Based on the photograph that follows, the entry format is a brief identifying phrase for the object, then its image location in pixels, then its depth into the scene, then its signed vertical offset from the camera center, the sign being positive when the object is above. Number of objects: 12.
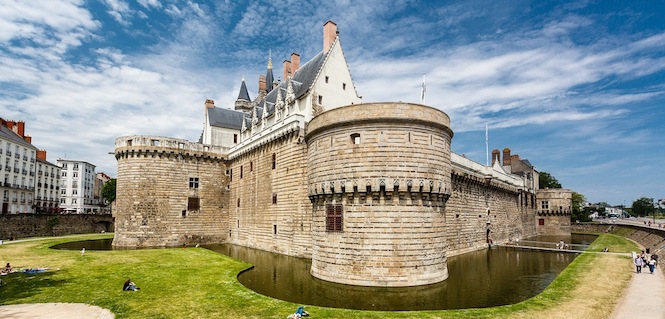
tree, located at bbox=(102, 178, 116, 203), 81.06 +0.19
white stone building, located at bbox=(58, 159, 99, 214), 81.62 +1.23
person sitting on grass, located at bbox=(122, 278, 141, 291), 17.12 -4.32
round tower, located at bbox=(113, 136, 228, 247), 37.00 -0.29
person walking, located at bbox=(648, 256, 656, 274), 22.25 -4.10
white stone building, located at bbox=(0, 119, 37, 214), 51.91 +3.21
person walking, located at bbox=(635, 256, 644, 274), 22.41 -4.08
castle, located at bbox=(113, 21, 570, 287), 19.61 +0.42
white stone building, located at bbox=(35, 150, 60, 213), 64.06 +1.11
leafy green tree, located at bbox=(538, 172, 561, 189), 89.25 +3.11
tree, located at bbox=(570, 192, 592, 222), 82.11 -3.44
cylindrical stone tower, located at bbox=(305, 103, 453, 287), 19.30 -0.17
